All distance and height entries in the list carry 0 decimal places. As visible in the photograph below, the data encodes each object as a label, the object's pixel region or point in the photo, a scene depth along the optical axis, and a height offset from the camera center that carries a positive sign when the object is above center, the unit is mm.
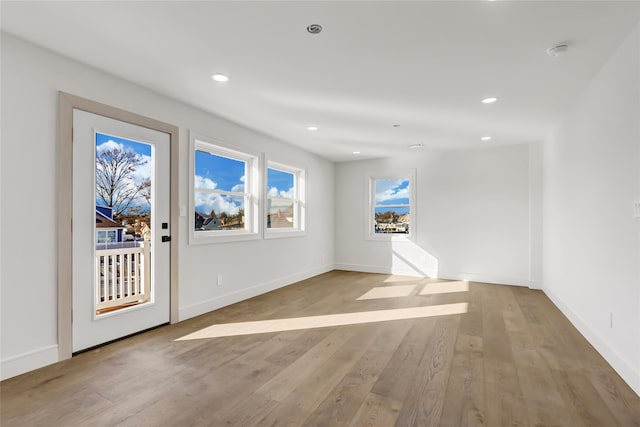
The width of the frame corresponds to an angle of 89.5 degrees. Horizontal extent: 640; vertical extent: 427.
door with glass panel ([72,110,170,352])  2727 -145
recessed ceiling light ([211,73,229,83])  2908 +1248
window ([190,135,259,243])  3973 +273
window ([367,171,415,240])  6495 +150
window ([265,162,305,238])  5363 +231
